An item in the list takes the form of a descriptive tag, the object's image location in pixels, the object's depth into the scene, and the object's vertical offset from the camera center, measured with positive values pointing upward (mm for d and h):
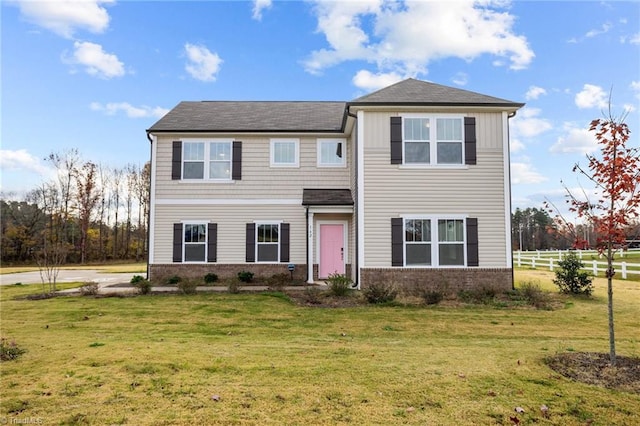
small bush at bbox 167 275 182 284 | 13922 -1622
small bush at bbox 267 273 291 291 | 12602 -1541
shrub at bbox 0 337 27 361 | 5234 -1656
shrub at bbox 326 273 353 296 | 10758 -1417
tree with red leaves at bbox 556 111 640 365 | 4961 +709
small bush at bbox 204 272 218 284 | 13860 -1551
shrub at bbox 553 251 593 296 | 12039 -1354
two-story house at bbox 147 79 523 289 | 12062 +1682
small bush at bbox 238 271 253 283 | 13875 -1502
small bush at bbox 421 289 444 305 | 10070 -1621
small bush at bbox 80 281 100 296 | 11438 -1638
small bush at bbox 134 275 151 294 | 11578 -1592
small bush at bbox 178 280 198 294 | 11578 -1589
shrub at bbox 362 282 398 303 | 10086 -1546
